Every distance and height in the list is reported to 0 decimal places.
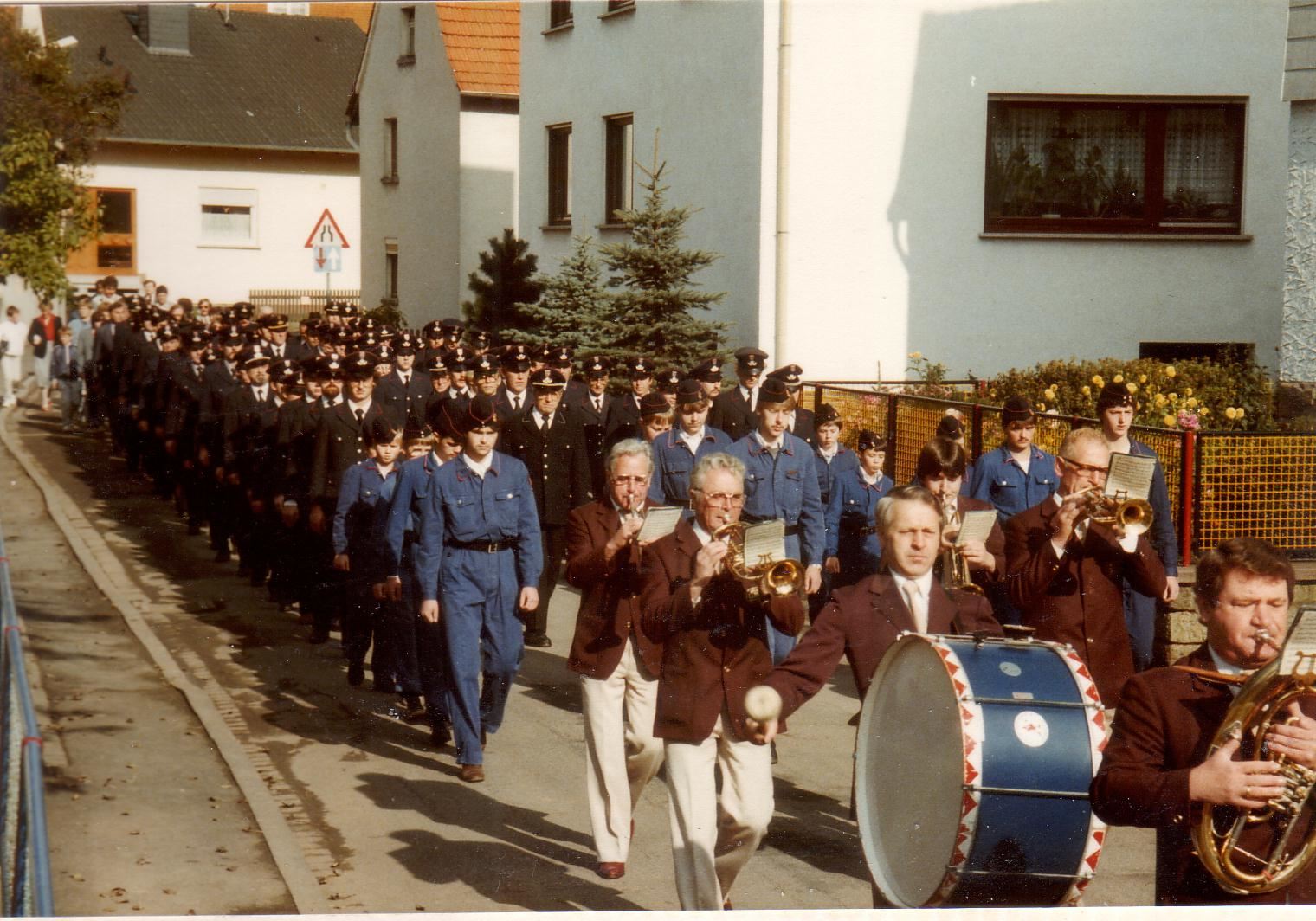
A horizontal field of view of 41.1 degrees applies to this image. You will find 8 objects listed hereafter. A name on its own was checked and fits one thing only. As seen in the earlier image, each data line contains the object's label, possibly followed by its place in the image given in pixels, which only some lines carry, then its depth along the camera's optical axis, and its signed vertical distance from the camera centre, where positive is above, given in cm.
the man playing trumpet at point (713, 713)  612 -138
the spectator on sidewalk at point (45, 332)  2811 -34
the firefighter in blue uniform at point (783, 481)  984 -92
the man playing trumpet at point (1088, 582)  679 -102
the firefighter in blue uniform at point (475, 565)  877 -127
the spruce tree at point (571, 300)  1722 +15
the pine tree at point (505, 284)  2259 +39
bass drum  461 -122
